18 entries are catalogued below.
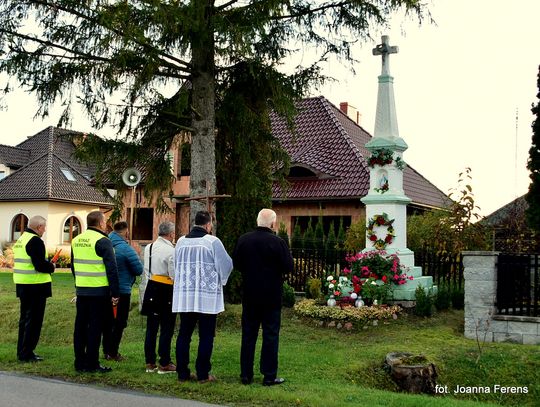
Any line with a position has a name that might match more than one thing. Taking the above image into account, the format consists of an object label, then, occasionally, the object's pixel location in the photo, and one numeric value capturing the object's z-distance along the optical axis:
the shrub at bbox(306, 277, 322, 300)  13.17
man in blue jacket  8.58
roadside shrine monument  12.77
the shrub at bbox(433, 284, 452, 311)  12.63
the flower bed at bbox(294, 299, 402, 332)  11.24
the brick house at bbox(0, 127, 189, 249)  32.62
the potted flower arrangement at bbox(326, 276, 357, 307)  11.98
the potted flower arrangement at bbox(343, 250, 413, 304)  11.96
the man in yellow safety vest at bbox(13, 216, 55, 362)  8.40
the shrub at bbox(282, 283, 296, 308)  12.77
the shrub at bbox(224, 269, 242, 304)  13.37
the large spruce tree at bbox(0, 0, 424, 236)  9.98
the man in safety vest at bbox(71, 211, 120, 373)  7.66
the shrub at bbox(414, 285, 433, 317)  11.85
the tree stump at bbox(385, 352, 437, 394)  8.45
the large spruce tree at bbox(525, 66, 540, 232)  14.24
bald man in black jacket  7.09
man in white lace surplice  7.05
